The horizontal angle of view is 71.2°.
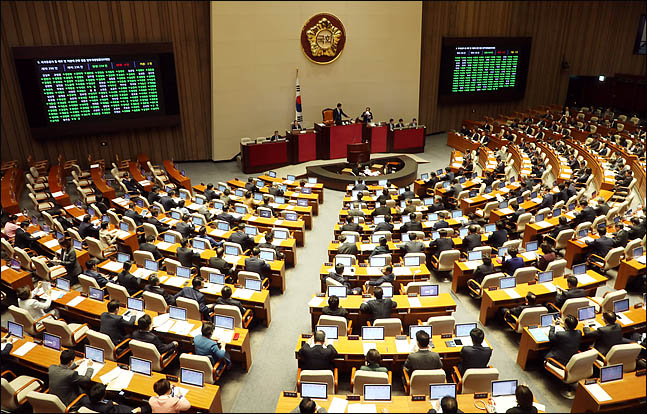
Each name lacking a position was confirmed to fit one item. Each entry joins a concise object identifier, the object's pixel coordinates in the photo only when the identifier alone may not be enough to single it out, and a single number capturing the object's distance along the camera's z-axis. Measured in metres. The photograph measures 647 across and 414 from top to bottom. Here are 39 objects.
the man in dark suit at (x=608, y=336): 6.19
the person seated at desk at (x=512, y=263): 8.24
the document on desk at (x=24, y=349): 6.31
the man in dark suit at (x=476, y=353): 5.89
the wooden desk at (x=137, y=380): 5.36
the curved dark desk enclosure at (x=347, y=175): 15.12
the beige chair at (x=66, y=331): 6.59
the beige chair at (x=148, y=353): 6.05
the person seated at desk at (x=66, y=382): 5.51
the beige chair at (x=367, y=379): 5.43
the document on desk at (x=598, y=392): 5.33
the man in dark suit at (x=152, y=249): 9.03
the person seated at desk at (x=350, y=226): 10.25
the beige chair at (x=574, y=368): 5.78
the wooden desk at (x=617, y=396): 5.33
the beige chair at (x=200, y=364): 5.73
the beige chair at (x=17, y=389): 5.61
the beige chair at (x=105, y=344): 6.20
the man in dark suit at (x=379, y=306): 6.94
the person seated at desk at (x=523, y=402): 4.73
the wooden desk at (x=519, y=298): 7.46
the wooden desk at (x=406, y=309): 7.16
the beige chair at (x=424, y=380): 5.47
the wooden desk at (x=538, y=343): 6.43
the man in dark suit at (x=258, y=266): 8.31
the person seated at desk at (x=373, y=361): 5.62
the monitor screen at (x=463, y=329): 6.46
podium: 16.59
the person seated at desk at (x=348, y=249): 9.12
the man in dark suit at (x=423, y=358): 5.84
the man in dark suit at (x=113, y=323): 6.68
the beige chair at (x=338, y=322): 6.53
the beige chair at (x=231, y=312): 6.79
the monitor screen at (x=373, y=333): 6.46
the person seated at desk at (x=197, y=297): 7.19
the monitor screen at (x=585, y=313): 6.70
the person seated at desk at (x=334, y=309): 6.72
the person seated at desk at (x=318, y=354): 5.99
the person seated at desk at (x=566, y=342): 6.12
